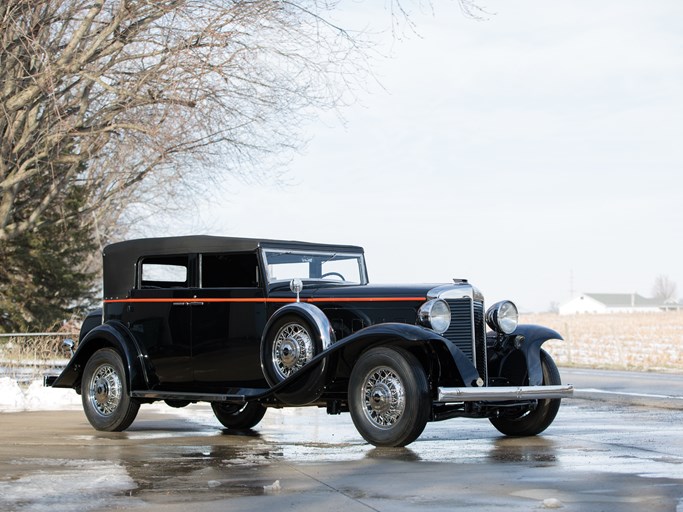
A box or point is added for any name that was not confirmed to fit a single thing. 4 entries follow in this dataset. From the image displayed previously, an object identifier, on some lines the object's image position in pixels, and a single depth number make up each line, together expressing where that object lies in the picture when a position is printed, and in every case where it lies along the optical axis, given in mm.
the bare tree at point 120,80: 18078
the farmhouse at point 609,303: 185125
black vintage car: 9812
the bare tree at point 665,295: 196750
